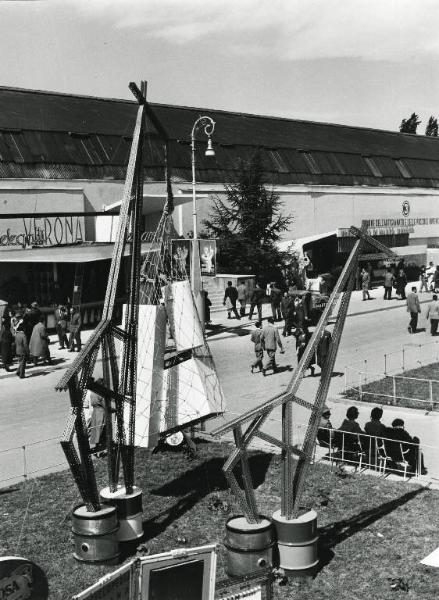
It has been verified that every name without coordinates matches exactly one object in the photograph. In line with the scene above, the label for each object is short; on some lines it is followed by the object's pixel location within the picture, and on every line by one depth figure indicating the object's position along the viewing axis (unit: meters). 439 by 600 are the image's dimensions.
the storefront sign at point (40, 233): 33.53
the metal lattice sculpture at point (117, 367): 11.16
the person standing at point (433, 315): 28.20
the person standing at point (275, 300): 31.34
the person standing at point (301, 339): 22.60
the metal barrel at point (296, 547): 10.59
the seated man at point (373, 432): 14.52
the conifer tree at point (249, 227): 38.50
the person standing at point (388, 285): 37.09
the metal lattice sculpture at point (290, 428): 10.52
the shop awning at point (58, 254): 30.87
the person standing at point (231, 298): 32.38
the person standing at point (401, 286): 37.50
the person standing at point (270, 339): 22.69
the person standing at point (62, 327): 27.33
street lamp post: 16.59
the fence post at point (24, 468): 14.20
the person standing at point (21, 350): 23.37
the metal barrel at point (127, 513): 11.80
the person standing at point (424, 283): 40.84
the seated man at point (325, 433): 15.20
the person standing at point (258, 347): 22.75
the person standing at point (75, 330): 26.73
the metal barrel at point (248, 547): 10.33
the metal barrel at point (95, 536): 11.06
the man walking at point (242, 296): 33.53
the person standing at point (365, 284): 37.15
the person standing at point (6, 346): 24.55
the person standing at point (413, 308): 28.83
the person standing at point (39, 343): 24.64
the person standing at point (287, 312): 28.58
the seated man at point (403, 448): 14.22
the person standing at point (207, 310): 28.96
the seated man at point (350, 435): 14.75
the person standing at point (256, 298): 31.21
